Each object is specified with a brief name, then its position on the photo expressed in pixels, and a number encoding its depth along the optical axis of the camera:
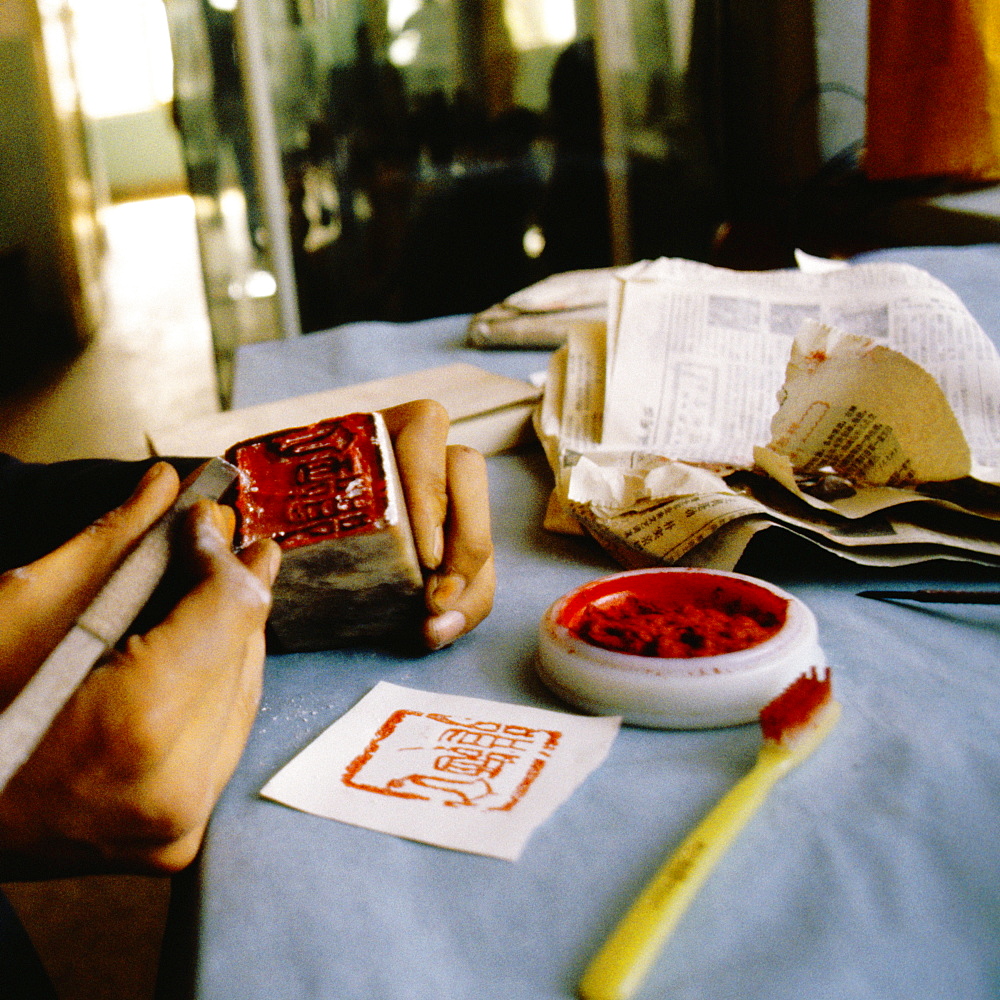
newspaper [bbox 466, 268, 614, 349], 1.50
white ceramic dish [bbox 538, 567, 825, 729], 0.49
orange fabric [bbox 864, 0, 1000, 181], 1.57
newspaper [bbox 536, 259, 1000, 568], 0.71
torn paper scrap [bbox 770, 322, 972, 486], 0.73
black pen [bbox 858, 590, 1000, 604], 0.60
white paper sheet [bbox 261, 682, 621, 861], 0.44
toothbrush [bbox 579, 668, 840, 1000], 0.33
